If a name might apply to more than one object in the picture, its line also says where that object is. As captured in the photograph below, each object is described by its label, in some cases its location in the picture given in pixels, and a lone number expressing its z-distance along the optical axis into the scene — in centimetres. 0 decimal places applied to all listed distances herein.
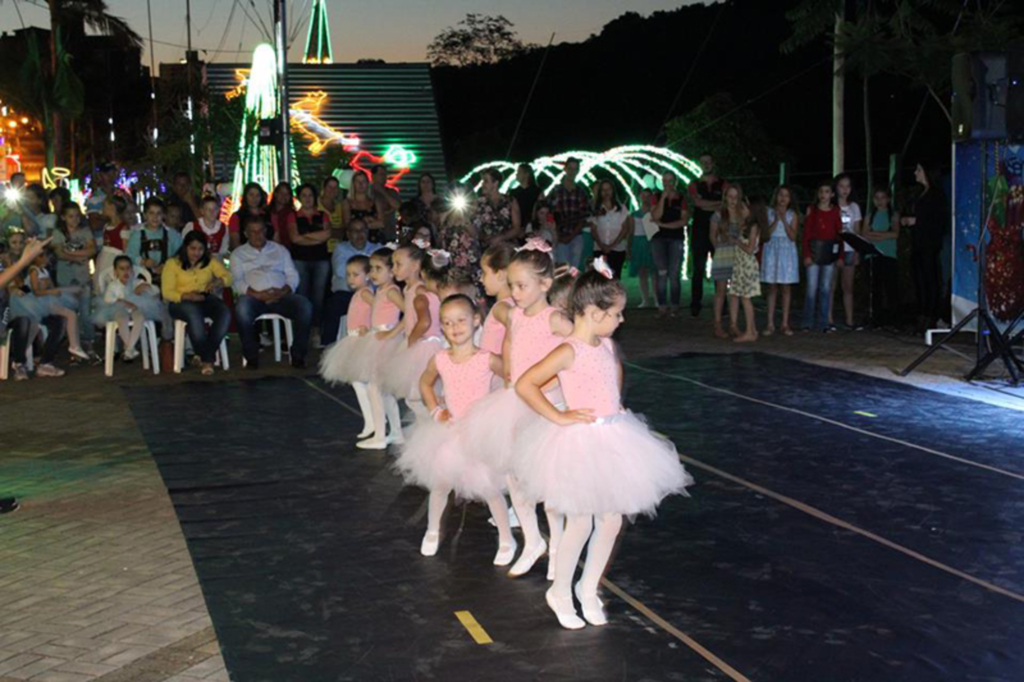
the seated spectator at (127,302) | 1205
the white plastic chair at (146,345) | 1170
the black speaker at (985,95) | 1048
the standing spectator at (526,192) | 1418
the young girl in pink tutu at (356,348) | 801
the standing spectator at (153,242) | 1255
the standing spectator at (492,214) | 1159
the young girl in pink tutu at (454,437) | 537
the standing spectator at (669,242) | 1478
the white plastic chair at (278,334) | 1213
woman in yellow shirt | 1173
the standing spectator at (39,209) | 1218
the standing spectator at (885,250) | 1395
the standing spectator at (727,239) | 1319
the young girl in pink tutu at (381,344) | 777
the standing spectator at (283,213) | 1305
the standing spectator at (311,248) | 1289
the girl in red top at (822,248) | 1355
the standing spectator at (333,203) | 1363
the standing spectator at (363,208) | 1333
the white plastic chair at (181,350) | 1180
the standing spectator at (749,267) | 1297
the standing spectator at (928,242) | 1300
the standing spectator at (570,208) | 1459
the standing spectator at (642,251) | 1661
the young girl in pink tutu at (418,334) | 718
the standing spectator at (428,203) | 1183
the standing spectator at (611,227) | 1520
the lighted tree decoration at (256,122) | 2231
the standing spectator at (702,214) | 1456
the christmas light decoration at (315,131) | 2602
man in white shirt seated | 1189
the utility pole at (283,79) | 1611
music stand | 1354
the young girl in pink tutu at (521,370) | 518
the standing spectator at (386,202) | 1390
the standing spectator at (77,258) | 1234
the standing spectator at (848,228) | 1380
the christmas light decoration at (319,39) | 3194
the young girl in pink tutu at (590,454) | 454
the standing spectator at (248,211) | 1294
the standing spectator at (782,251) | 1339
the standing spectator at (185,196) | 1394
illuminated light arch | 2008
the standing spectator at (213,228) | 1309
